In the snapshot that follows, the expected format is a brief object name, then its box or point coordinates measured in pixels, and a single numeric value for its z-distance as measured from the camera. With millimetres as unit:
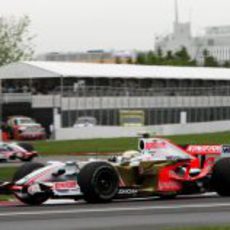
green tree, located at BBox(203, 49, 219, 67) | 124088
